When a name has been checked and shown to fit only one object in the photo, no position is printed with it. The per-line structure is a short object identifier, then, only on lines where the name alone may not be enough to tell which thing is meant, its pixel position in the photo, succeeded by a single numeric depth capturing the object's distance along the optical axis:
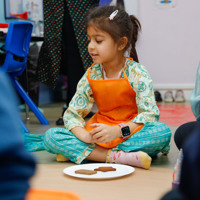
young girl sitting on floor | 2.21
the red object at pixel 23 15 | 4.57
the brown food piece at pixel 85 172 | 2.02
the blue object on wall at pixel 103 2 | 3.10
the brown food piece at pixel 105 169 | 2.05
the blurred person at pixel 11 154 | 0.66
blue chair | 3.16
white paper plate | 2.00
